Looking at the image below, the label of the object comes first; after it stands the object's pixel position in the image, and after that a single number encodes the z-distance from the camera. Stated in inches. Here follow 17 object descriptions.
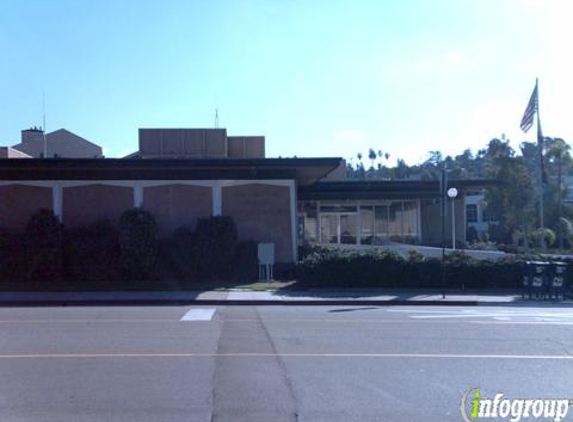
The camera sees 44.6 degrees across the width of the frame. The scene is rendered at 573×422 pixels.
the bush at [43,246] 912.9
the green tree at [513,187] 1366.9
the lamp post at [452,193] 826.8
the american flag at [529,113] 1295.5
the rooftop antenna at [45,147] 1627.3
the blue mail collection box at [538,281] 814.5
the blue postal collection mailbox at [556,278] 820.0
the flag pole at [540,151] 1273.4
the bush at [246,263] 963.3
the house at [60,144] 1637.6
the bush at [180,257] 941.2
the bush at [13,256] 916.0
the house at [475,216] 2438.5
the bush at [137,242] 909.8
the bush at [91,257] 928.3
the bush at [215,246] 936.3
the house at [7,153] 1198.3
